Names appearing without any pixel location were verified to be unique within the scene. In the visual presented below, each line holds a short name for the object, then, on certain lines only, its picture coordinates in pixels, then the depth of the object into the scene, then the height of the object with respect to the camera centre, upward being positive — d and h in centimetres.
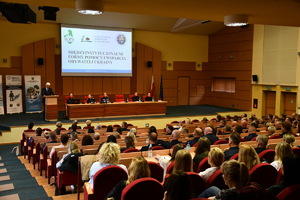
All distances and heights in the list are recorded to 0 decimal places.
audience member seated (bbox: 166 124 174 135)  804 -127
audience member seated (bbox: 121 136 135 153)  527 -108
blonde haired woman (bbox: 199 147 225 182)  329 -89
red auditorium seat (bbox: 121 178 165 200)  263 -98
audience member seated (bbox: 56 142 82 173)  472 -128
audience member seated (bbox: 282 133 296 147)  501 -93
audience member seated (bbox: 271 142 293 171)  374 -86
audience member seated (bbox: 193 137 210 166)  421 -92
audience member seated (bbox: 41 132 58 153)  641 -126
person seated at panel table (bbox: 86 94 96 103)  1295 -82
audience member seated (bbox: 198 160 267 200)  224 -84
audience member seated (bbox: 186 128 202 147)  616 -113
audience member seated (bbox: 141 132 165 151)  548 -107
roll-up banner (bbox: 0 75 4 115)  1279 -105
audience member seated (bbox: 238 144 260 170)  348 -86
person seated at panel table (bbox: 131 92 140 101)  1401 -76
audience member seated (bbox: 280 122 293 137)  694 -103
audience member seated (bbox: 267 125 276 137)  700 -112
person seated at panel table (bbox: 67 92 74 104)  1250 -81
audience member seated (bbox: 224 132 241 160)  451 -97
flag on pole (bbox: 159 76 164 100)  1609 -58
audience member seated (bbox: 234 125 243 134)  721 -111
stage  1120 -153
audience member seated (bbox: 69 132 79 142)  618 -117
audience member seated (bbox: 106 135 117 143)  559 -109
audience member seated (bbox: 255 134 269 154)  470 -94
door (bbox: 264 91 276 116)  1488 -92
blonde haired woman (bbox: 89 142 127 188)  362 -93
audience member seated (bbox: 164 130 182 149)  589 -110
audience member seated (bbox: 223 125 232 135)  739 -118
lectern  1138 -107
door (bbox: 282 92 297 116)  1389 -86
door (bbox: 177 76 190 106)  1802 -45
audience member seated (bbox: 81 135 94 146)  567 -114
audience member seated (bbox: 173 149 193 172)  315 -84
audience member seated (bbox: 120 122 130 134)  877 -129
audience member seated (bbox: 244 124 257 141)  678 -118
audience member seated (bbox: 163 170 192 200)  227 -82
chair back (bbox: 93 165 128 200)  346 -116
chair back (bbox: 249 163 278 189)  334 -104
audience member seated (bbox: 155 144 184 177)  381 -108
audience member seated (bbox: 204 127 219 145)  639 -119
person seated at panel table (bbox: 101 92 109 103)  1306 -78
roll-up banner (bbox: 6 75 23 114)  1321 -62
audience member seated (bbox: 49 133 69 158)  561 -115
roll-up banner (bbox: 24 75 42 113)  1352 -58
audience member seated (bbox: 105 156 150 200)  284 -89
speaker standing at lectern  1163 -41
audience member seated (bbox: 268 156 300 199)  271 -83
